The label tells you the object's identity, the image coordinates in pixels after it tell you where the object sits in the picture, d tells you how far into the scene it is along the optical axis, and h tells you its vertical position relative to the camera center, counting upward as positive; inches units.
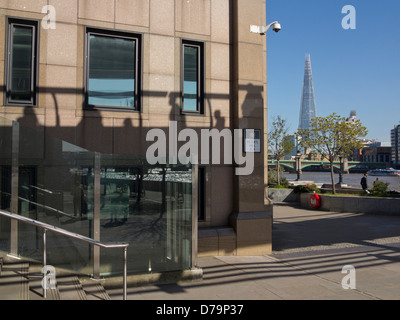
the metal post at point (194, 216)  285.2 -36.8
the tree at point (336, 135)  1018.1 +96.6
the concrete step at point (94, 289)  224.5 -76.5
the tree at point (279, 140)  1352.1 +107.0
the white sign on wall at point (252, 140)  378.6 +30.3
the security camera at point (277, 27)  369.3 +141.8
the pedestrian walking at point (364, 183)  916.9 -33.2
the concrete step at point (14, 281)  188.8 -61.3
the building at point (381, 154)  6462.6 +273.5
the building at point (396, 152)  6466.5 +346.3
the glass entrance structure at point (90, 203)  241.1 -23.9
